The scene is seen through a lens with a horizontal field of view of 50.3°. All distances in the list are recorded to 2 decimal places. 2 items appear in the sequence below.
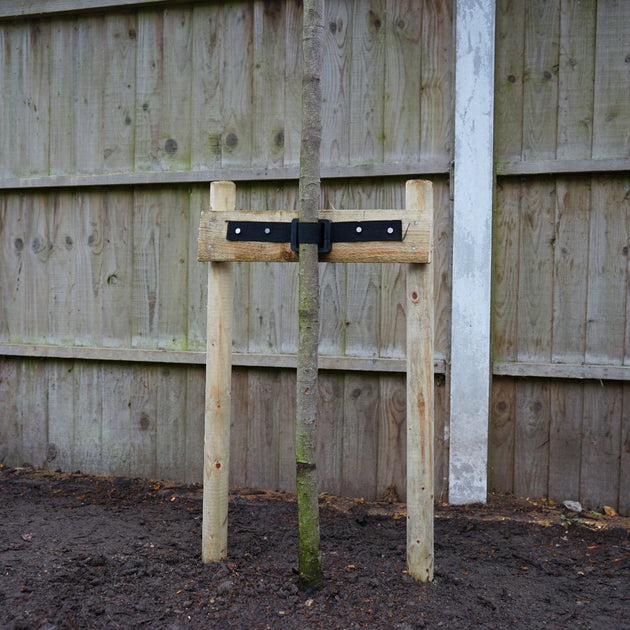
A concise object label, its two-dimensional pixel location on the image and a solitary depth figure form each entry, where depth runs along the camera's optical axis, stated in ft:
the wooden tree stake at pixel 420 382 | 8.30
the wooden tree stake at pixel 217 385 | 8.96
